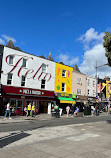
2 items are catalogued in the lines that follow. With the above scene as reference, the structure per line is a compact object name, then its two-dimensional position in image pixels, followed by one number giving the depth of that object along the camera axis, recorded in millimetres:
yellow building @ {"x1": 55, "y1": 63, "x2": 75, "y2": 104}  22813
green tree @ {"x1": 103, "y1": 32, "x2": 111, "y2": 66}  9437
